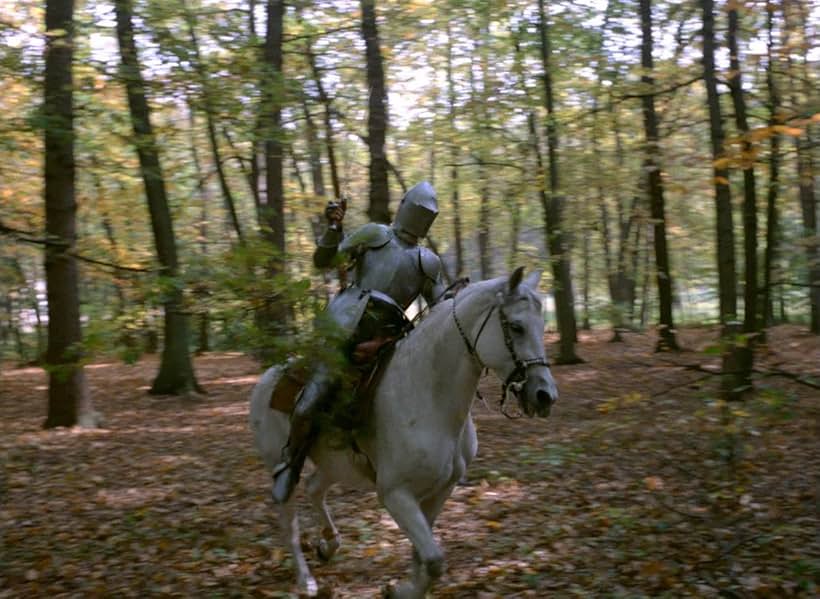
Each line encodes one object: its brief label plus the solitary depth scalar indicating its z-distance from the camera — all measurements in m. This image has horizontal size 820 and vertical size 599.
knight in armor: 5.29
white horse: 4.27
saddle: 5.13
